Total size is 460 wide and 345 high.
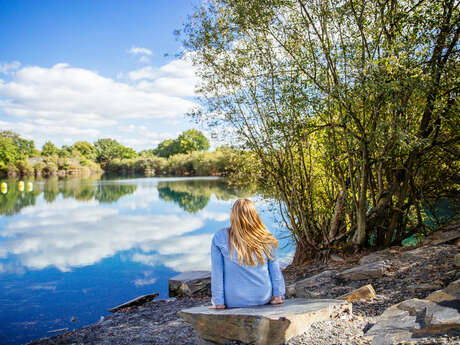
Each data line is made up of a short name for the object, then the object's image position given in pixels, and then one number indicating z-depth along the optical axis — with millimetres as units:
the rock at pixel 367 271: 5548
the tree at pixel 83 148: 118494
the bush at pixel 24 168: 72312
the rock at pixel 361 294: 4734
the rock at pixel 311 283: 5855
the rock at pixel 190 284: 7910
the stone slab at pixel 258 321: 3072
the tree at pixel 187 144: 87188
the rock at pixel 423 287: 4453
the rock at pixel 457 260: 4652
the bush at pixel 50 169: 79250
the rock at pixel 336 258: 7691
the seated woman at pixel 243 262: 3330
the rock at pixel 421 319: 2773
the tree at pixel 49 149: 97475
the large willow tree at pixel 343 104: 5691
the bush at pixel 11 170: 70125
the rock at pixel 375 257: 6261
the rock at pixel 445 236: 6137
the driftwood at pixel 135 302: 7652
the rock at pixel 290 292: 5945
